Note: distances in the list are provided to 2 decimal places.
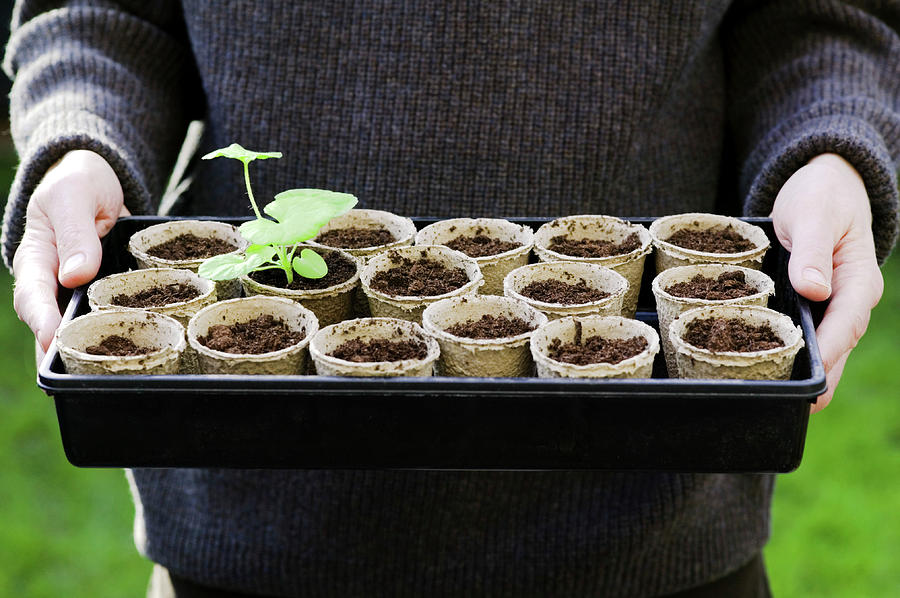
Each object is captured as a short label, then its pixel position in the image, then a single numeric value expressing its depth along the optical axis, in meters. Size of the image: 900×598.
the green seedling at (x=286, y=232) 1.04
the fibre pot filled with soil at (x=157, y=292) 1.06
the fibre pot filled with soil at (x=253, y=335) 1.01
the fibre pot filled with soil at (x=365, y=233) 1.11
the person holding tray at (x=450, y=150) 1.20
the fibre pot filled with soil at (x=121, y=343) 0.99
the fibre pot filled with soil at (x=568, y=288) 1.05
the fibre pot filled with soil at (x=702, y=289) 1.05
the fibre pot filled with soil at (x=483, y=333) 1.02
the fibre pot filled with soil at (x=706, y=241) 1.10
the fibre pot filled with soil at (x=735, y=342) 1.00
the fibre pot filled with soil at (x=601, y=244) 1.10
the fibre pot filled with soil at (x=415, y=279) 1.06
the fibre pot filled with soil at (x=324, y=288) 1.07
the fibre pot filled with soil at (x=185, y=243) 1.10
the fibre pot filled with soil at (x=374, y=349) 0.99
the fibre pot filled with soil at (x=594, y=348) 0.99
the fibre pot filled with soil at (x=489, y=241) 1.11
